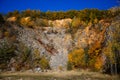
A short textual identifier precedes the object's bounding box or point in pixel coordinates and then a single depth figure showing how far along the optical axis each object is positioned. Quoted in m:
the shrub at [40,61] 50.31
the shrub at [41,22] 65.64
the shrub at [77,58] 51.19
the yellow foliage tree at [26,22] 62.98
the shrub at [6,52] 48.88
